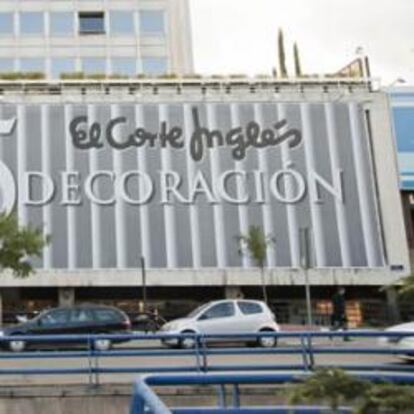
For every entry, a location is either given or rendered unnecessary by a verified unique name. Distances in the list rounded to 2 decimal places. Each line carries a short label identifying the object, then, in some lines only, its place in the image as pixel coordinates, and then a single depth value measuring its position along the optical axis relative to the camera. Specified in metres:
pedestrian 28.60
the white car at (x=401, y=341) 14.95
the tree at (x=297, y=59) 57.68
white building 66.62
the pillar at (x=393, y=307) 48.68
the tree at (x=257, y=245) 46.22
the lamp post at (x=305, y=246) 21.81
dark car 24.05
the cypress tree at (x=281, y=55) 57.72
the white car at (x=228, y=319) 23.55
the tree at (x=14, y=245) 35.53
